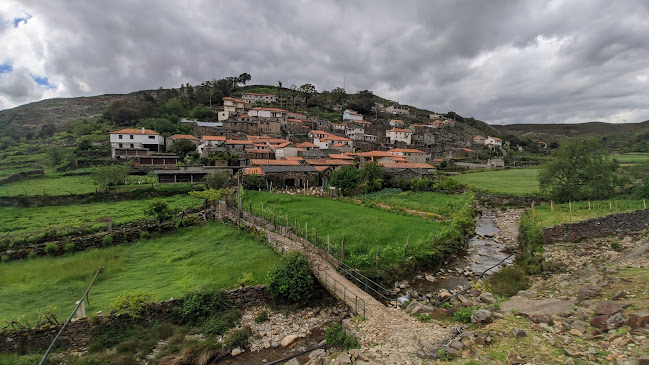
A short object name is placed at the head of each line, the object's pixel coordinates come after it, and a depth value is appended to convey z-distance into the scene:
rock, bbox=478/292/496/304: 11.52
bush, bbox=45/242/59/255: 16.50
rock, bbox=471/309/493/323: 8.67
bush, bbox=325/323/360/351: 8.99
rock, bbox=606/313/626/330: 7.05
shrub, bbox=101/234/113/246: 17.89
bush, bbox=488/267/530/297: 12.98
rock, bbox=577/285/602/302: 9.74
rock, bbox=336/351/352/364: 7.82
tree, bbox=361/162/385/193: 38.43
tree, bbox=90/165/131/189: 31.54
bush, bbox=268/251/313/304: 12.30
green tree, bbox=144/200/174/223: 20.80
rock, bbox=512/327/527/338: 7.50
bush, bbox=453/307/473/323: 9.13
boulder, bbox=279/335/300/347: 10.33
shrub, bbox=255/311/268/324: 11.52
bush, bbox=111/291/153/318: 10.49
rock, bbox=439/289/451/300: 13.32
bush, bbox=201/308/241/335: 10.78
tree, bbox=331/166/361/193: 36.00
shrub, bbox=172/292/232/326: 11.17
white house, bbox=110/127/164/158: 47.91
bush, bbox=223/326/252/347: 10.23
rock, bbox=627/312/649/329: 6.68
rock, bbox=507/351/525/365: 6.31
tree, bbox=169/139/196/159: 49.94
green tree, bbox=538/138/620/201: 25.53
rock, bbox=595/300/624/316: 7.68
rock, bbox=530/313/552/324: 8.20
